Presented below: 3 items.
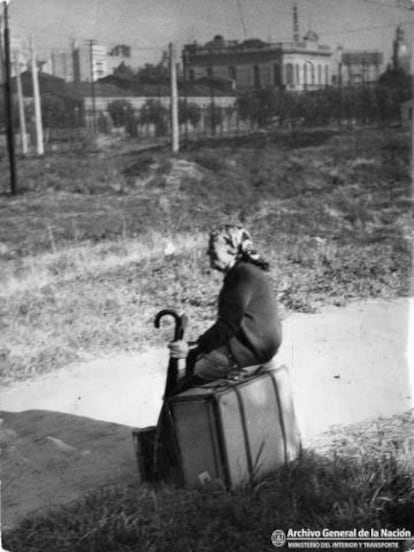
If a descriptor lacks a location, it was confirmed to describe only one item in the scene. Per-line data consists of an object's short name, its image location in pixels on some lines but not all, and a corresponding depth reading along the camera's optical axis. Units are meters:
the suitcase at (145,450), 4.06
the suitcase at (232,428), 3.74
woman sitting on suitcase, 3.74
